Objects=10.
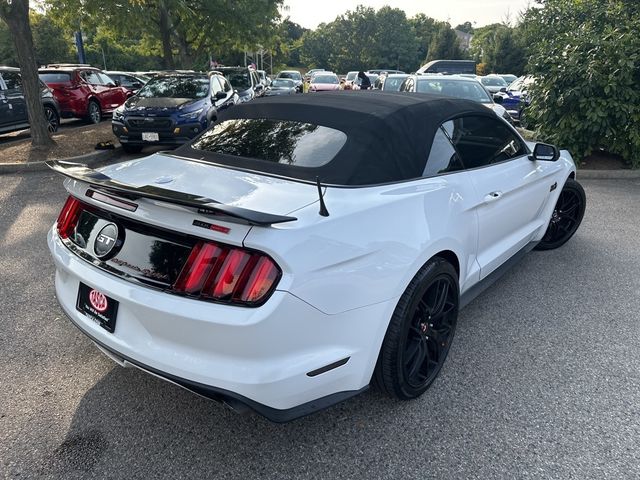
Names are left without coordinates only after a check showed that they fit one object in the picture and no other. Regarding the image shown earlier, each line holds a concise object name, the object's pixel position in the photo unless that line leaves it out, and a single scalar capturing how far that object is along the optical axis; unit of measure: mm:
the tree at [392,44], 83688
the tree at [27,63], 8492
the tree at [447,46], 59062
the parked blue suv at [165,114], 9148
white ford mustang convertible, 1916
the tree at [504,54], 42969
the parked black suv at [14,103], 10633
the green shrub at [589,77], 7902
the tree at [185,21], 13992
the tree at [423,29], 88494
